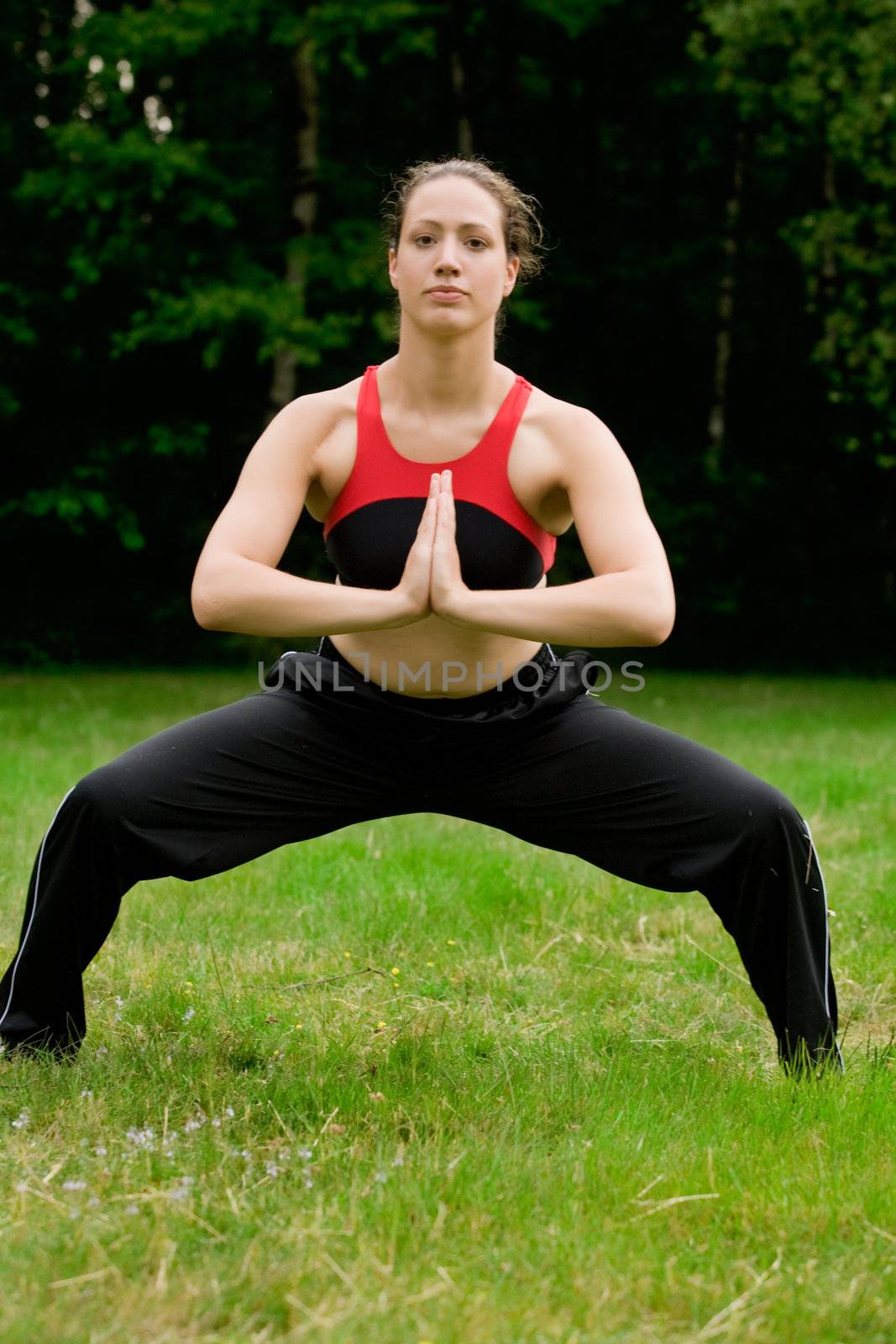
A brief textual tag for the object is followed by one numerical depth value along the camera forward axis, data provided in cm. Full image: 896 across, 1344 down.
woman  326
